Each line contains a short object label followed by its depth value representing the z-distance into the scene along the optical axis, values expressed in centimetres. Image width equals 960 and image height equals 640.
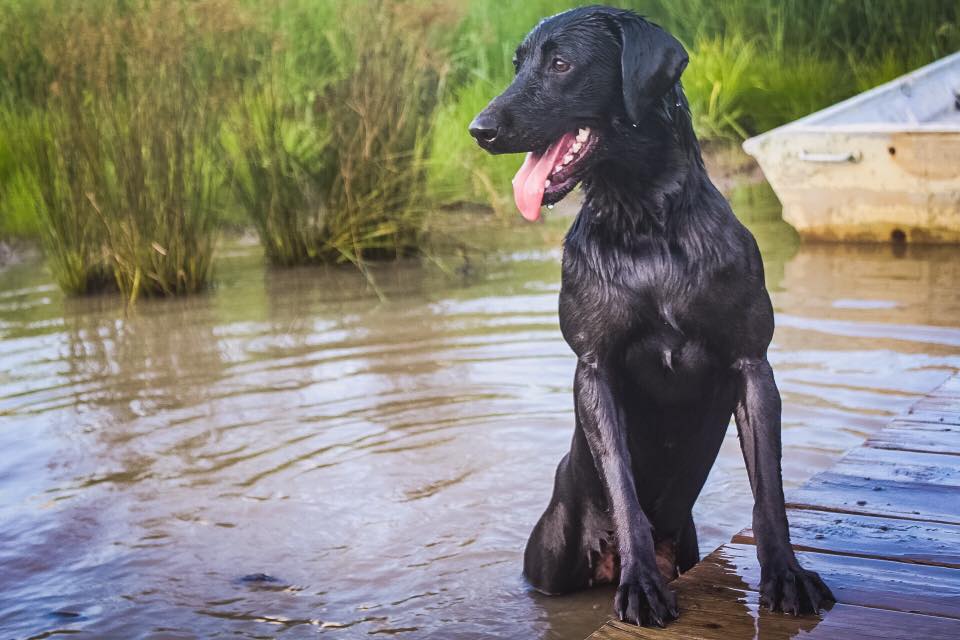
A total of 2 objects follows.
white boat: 786
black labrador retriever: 241
